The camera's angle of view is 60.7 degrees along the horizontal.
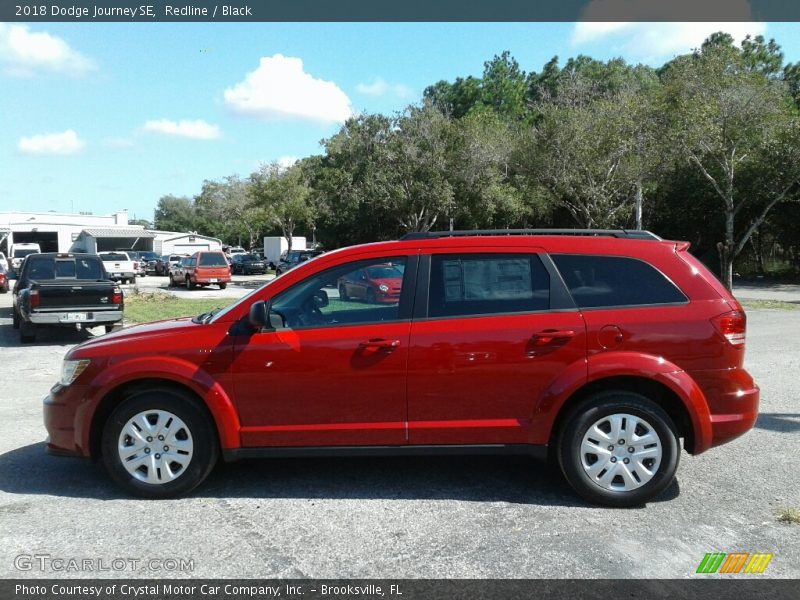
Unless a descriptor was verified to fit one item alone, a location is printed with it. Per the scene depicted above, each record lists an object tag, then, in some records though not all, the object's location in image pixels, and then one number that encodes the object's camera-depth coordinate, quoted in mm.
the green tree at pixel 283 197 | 44062
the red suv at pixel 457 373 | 4641
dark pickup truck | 12320
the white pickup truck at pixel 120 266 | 33406
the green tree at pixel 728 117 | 20875
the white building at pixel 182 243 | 55969
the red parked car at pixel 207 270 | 30672
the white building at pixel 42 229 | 63156
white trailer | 56075
